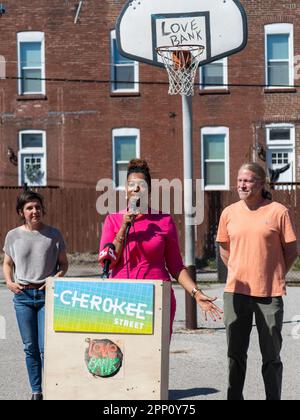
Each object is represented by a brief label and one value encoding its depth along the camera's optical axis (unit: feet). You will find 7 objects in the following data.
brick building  100.89
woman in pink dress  22.80
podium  20.95
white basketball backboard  46.75
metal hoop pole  43.21
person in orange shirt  24.73
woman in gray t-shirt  27.30
